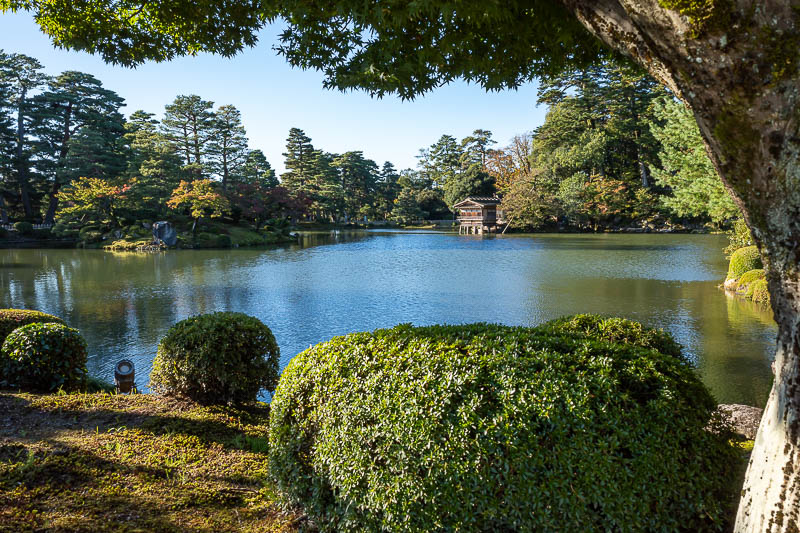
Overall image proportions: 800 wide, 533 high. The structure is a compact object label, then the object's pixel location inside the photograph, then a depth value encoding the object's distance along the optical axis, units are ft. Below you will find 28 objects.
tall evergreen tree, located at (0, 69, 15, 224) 115.01
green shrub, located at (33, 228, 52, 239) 112.47
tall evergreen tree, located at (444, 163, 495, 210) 178.70
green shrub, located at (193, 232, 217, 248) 103.10
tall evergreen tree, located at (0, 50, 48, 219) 116.46
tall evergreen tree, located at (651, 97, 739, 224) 46.57
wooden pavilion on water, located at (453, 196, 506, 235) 155.84
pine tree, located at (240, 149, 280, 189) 140.15
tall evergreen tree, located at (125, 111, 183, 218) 108.37
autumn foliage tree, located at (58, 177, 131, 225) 102.06
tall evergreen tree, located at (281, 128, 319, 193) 171.32
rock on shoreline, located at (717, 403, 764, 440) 12.55
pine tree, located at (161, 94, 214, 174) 125.08
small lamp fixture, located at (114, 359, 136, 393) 19.11
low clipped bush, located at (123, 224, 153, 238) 105.70
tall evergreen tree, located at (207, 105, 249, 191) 129.39
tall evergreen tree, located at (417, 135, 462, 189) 215.51
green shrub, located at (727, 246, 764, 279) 45.44
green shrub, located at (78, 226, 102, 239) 106.73
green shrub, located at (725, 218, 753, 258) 51.34
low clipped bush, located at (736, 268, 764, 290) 42.45
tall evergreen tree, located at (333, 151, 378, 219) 198.31
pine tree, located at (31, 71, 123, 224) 113.91
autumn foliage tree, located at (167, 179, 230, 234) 106.22
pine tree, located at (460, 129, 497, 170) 209.77
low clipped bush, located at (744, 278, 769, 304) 38.81
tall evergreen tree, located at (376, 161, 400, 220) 206.39
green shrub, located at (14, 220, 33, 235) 109.70
